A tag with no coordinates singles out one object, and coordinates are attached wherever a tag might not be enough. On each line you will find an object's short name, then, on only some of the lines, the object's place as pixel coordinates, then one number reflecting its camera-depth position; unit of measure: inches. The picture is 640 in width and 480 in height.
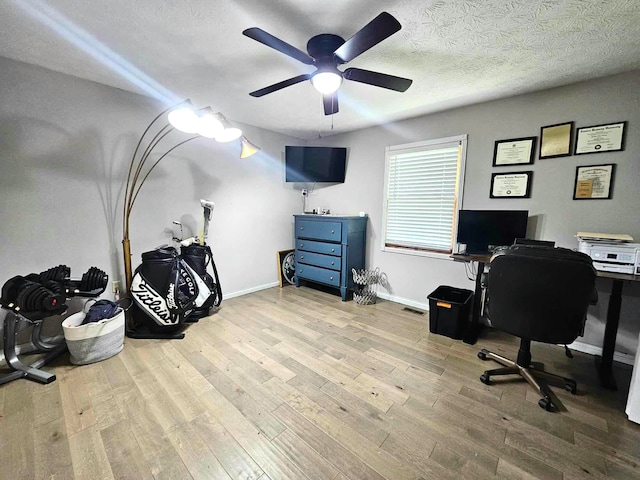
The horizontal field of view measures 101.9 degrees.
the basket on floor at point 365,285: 132.1
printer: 70.8
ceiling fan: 52.5
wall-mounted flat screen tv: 149.9
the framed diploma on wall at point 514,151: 96.0
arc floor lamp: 81.7
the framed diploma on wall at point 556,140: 88.9
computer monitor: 95.3
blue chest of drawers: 134.6
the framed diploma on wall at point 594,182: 83.5
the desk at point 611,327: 69.6
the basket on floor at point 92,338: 76.2
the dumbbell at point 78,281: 78.1
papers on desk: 72.7
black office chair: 57.4
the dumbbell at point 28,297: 67.4
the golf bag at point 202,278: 109.1
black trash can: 96.0
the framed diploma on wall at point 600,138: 81.4
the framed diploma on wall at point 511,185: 97.3
